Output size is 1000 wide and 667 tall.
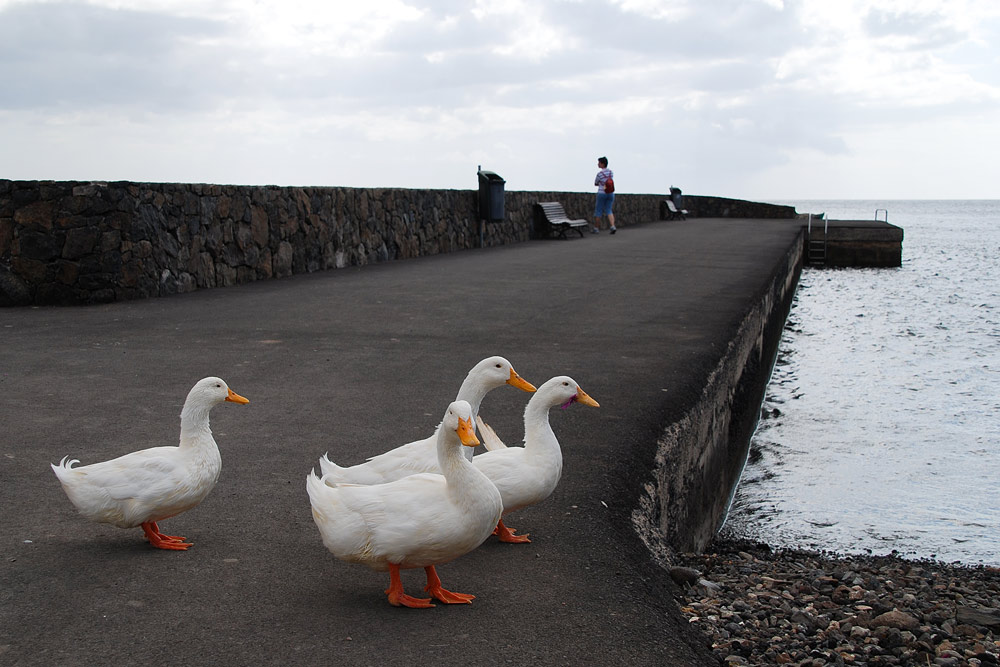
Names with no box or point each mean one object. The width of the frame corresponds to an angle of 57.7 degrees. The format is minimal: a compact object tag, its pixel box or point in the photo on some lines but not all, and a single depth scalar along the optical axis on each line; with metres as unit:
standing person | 24.92
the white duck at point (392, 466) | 3.19
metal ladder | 28.58
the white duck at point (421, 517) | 2.70
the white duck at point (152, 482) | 3.06
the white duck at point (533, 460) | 3.28
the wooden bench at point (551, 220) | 22.44
